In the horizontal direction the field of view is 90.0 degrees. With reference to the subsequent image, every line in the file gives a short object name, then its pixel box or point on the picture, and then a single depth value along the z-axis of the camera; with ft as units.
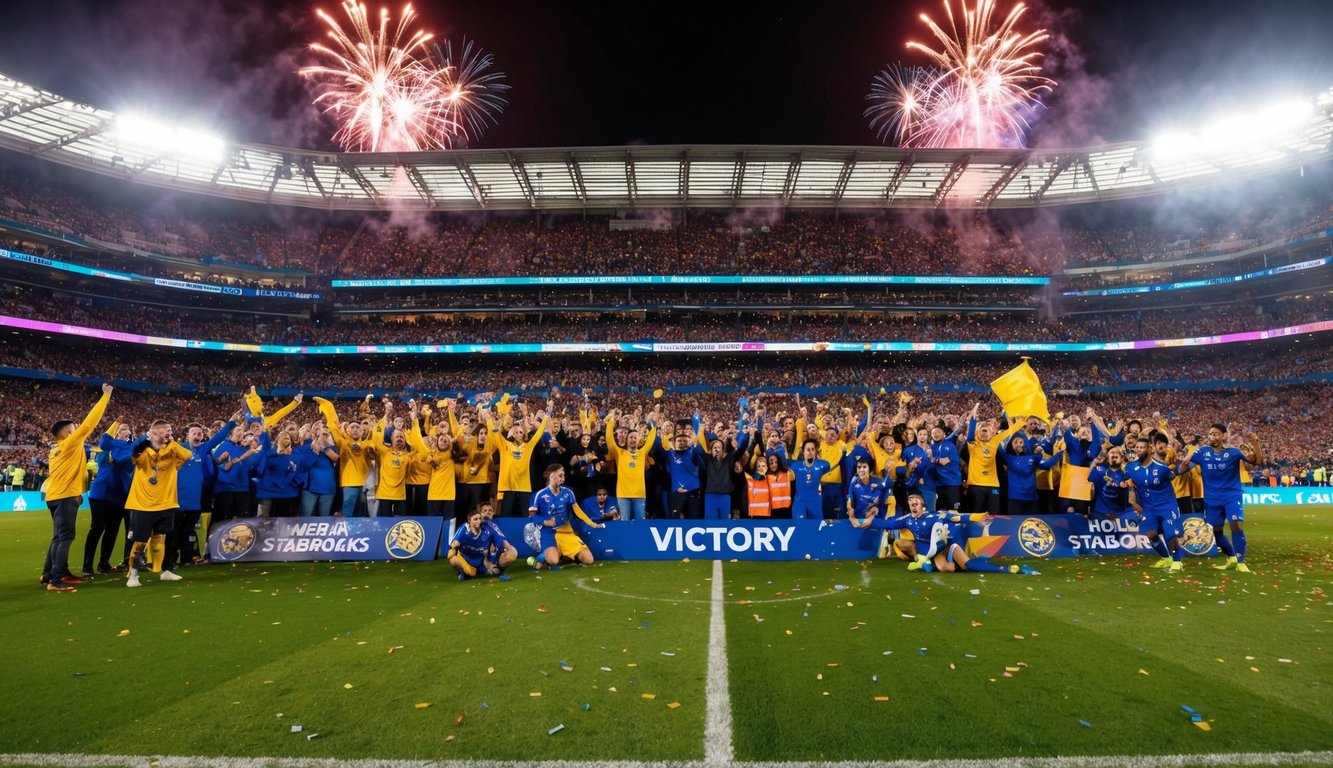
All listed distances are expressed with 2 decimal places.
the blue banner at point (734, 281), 159.12
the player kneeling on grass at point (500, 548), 33.58
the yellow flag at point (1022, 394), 43.16
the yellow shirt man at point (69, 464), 29.14
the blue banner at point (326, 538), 38.40
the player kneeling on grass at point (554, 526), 35.06
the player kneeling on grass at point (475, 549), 32.48
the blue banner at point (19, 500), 86.12
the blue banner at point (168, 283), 132.57
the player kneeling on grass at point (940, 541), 33.01
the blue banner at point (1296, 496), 93.30
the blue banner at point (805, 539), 37.32
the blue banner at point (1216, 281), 137.42
